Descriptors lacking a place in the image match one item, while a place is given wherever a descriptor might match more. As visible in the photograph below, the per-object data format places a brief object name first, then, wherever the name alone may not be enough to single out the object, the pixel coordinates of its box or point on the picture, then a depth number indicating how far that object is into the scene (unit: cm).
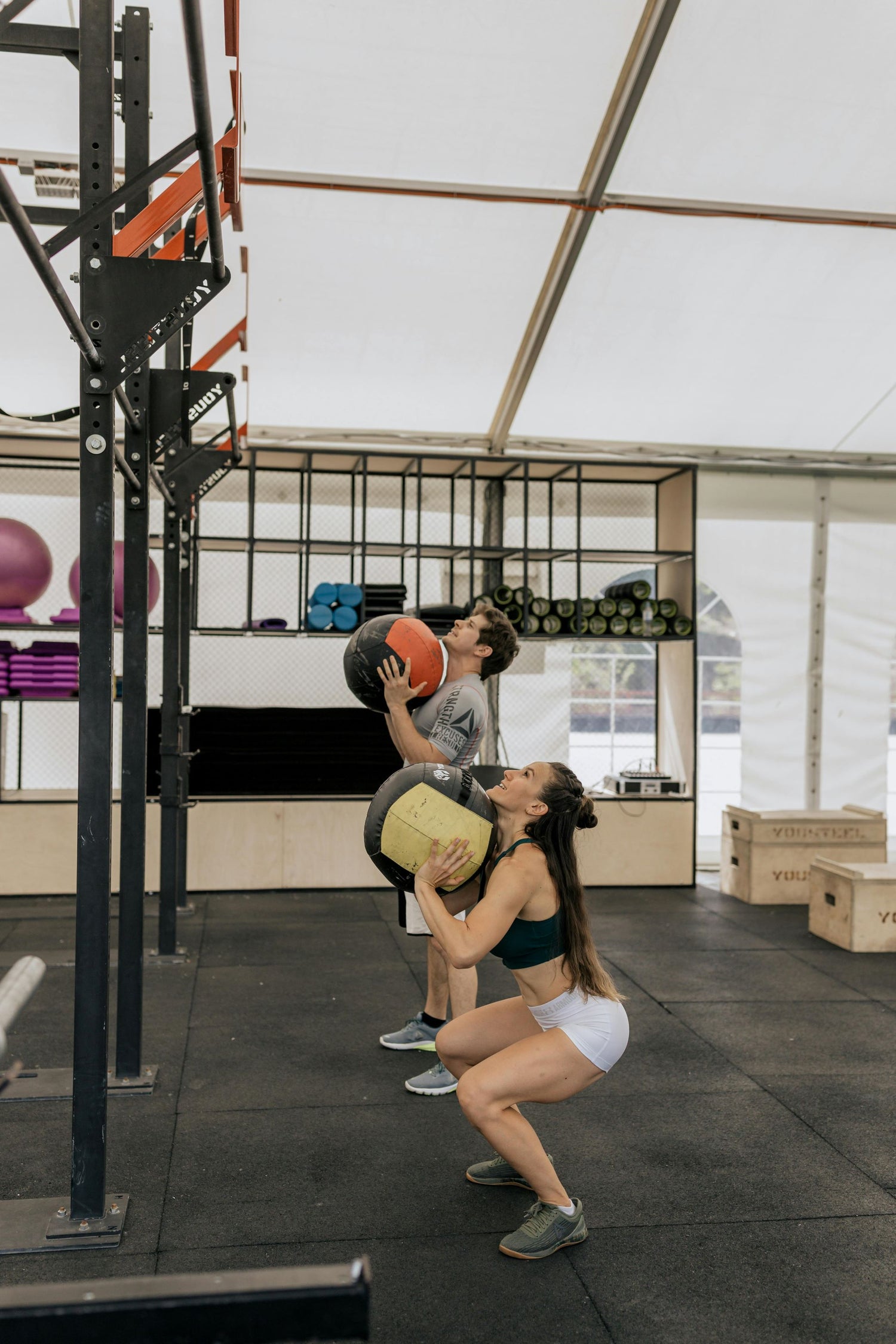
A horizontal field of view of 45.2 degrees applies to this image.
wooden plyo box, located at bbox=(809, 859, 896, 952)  526
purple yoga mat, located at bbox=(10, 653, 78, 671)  615
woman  240
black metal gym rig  233
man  337
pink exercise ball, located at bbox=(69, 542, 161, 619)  573
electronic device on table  679
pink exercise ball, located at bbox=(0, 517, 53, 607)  561
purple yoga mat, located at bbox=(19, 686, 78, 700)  618
